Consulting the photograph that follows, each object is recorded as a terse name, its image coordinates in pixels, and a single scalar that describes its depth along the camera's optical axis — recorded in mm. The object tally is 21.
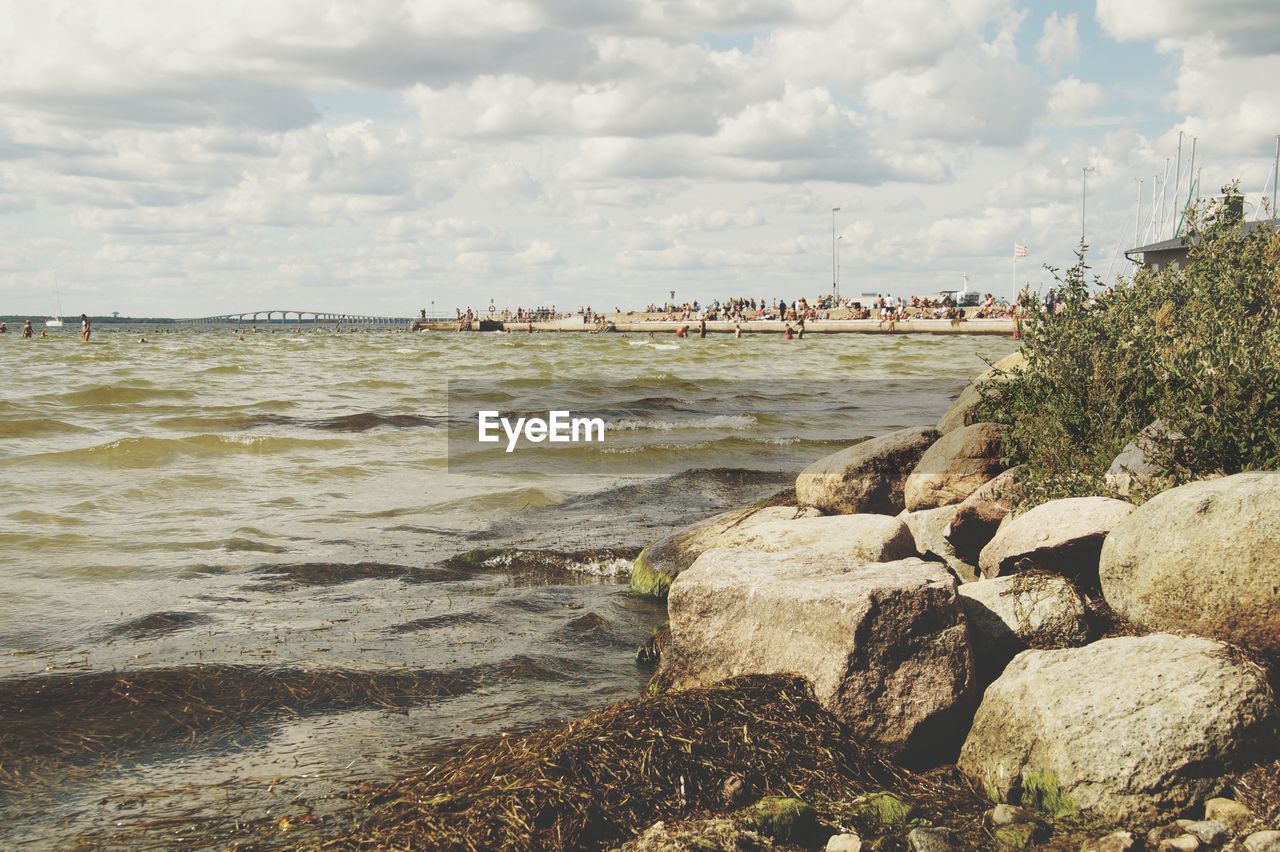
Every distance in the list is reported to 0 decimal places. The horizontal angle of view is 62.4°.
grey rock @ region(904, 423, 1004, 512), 9359
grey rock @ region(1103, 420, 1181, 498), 6969
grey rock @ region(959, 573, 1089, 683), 5922
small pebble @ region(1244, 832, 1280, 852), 4270
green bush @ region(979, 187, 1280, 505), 6762
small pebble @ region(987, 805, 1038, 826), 4820
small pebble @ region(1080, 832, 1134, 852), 4441
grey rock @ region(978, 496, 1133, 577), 6438
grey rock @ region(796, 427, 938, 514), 10172
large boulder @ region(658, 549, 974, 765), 5438
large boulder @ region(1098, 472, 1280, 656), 5238
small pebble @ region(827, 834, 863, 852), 4559
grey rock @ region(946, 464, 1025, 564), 8109
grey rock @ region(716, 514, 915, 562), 7223
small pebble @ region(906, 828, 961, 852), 4570
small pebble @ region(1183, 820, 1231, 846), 4438
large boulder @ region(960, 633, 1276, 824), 4707
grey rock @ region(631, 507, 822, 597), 9281
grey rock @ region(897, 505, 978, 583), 8094
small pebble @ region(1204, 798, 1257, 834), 4504
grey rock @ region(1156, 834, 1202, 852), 4387
